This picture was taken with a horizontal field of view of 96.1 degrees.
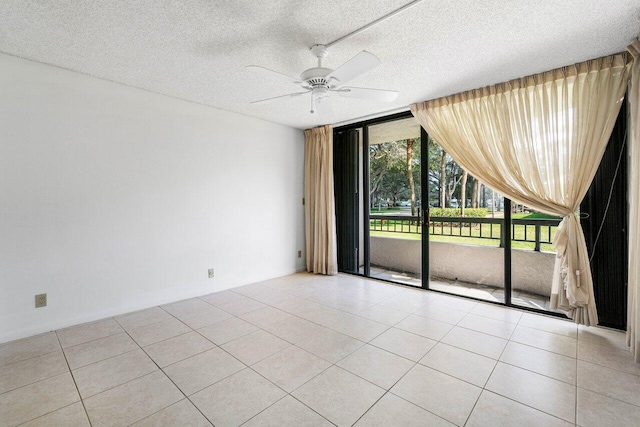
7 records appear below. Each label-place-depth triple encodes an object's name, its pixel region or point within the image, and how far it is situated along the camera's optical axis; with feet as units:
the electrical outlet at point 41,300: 8.55
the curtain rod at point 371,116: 12.79
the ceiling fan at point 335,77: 6.41
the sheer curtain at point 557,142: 8.35
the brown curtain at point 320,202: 15.20
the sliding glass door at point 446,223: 8.74
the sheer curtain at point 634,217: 7.00
